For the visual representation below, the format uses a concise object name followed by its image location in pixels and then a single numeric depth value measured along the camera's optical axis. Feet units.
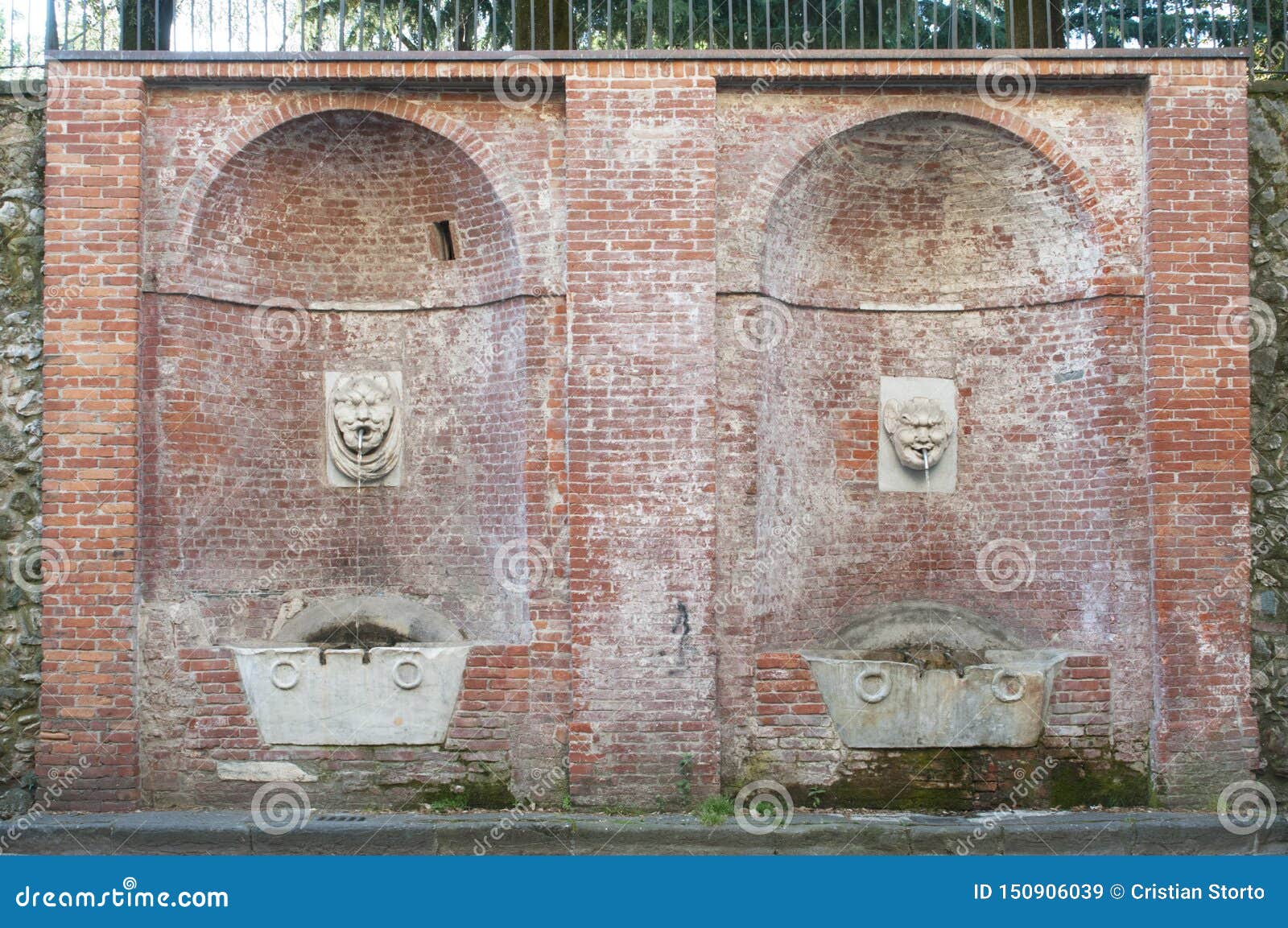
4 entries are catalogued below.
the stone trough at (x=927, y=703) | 28.14
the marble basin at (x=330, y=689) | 27.96
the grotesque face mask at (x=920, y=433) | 30.73
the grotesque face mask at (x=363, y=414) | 30.37
